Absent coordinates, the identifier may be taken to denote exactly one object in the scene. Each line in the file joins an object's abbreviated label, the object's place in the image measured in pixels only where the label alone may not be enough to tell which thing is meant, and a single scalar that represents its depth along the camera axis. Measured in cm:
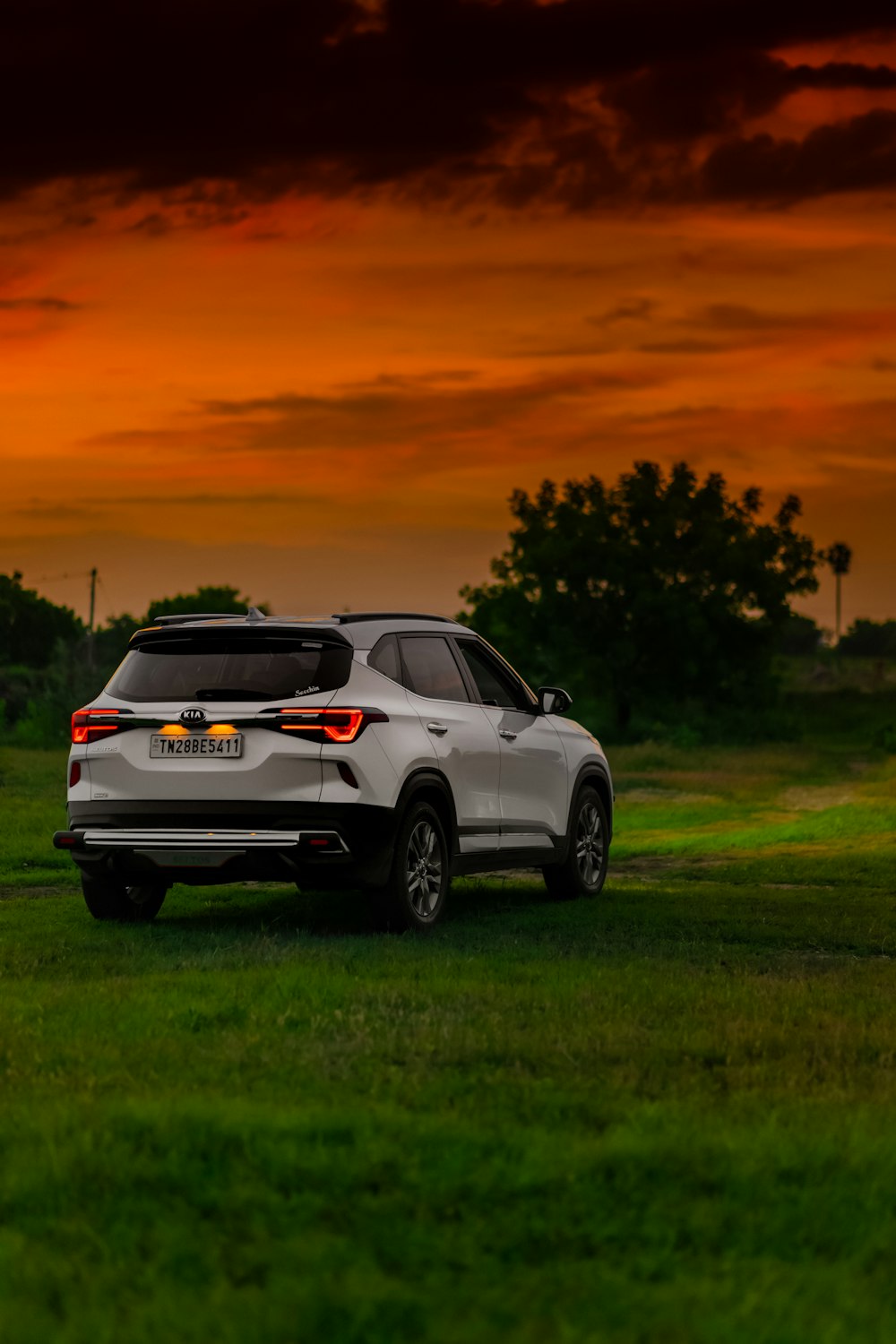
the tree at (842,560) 16250
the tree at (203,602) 11256
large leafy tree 6200
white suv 1077
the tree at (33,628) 11138
